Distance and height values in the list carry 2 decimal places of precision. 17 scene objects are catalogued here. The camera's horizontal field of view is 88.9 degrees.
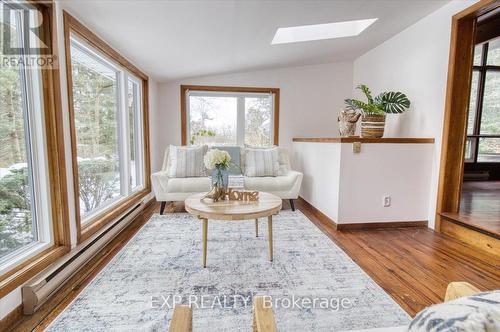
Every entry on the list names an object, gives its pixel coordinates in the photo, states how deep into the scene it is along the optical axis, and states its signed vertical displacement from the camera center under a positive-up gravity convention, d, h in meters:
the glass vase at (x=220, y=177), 2.20 -0.34
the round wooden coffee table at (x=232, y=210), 1.82 -0.53
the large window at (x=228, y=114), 4.40 +0.41
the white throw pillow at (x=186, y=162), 3.37 -0.33
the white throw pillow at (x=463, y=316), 0.38 -0.27
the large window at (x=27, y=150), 1.42 -0.09
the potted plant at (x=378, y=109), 2.85 +0.36
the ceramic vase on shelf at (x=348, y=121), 3.08 +0.22
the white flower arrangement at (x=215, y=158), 2.10 -0.17
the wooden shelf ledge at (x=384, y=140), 2.66 +0.00
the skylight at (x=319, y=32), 3.09 +1.32
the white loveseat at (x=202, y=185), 3.21 -0.60
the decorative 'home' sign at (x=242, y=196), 2.16 -0.49
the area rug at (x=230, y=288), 1.35 -0.96
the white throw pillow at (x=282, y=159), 3.81 -0.31
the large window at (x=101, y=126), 2.12 +0.11
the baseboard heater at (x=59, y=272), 1.41 -0.89
